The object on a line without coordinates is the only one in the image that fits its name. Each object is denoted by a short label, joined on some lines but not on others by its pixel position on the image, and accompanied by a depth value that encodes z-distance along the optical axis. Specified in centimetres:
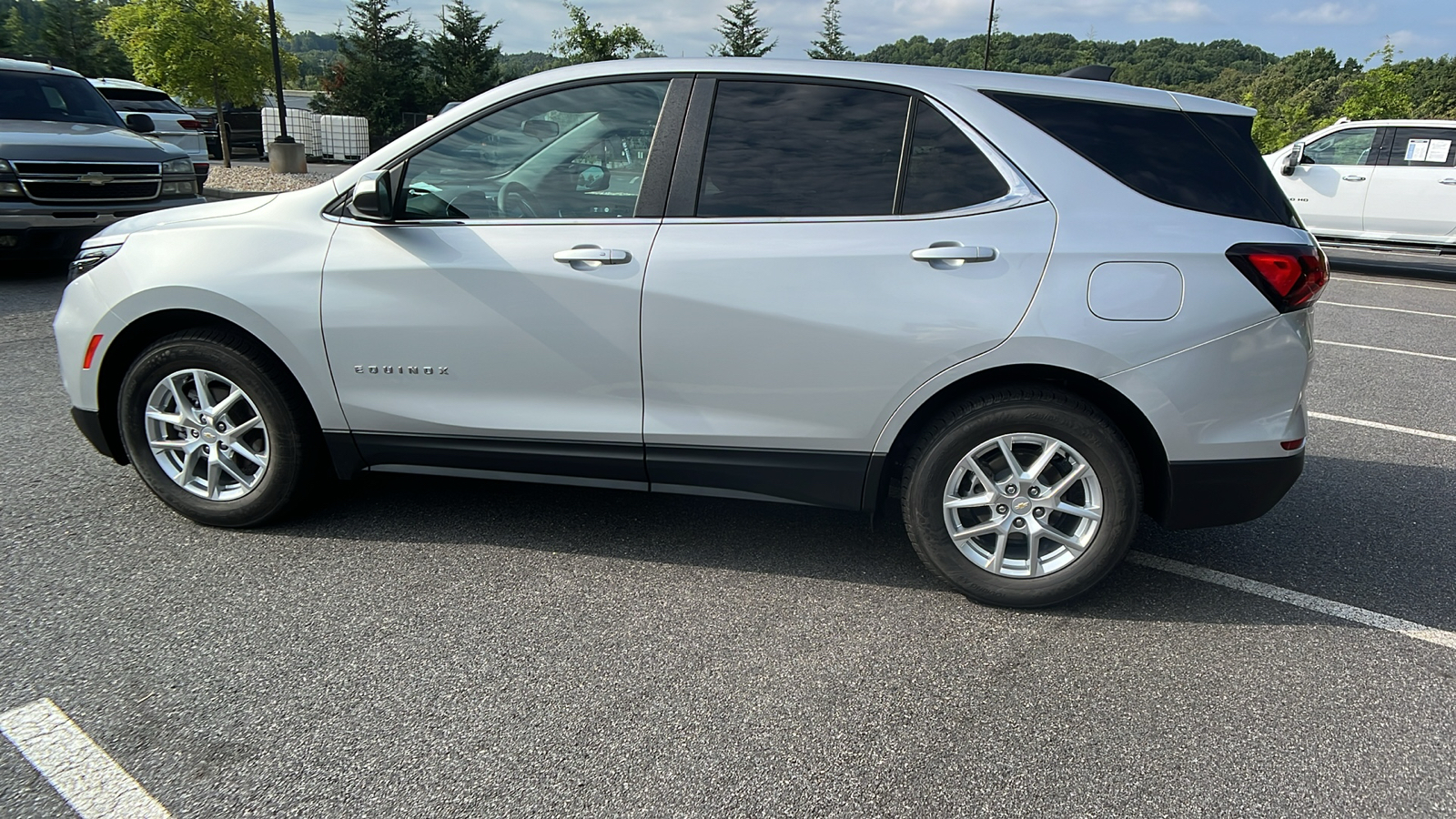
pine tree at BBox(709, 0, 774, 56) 5334
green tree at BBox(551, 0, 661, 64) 4491
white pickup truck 1273
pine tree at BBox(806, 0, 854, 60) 5562
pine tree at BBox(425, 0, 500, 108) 4616
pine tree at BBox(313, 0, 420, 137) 4462
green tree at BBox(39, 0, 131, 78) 5178
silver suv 304
